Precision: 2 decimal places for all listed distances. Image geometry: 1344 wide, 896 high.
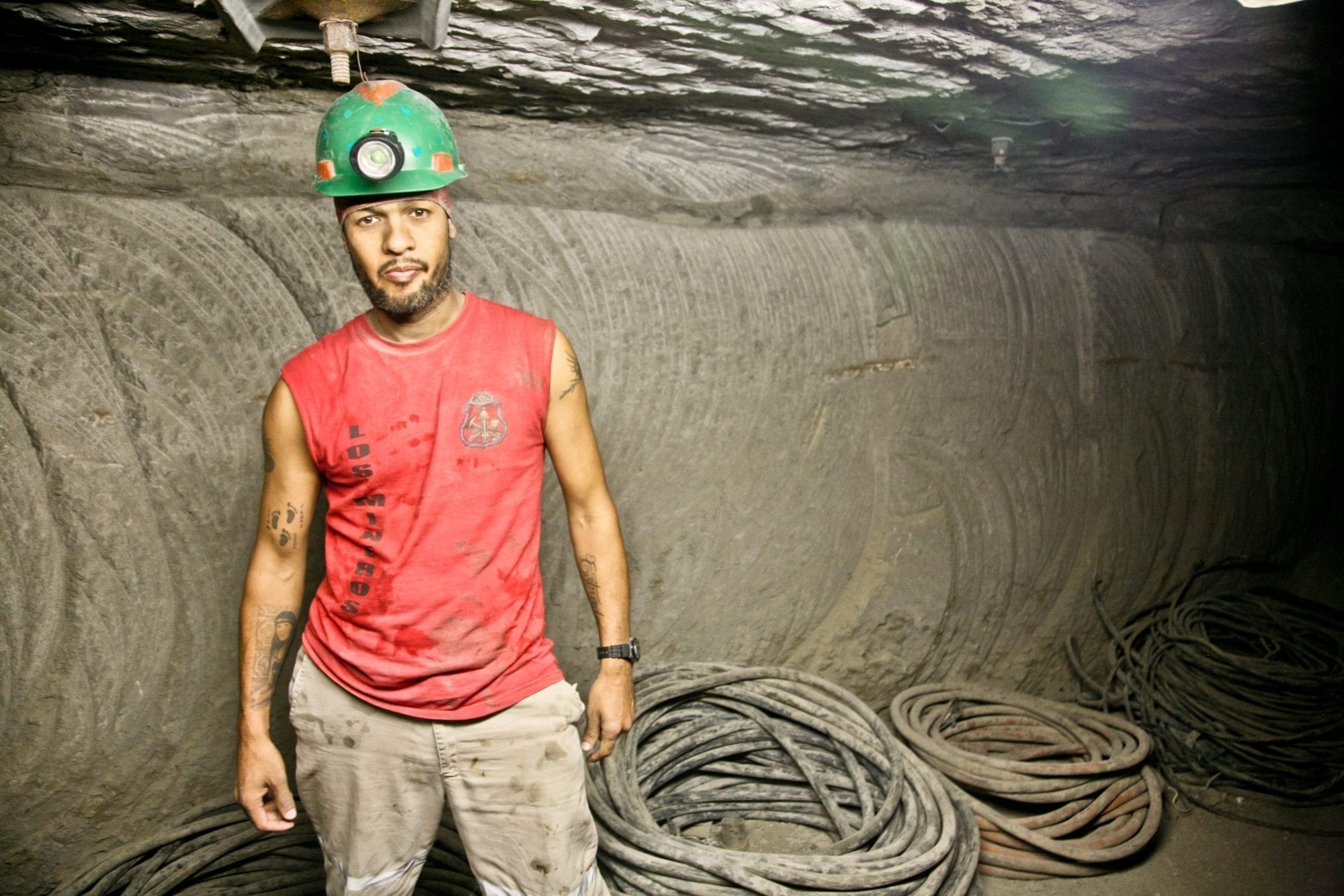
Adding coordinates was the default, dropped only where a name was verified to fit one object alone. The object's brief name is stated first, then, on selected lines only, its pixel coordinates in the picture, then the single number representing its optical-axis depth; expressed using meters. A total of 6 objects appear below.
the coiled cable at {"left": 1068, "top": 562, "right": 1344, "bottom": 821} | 3.43
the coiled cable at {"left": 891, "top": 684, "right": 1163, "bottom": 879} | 2.96
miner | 1.81
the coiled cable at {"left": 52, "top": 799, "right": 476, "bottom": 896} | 2.43
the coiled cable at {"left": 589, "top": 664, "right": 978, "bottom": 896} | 2.50
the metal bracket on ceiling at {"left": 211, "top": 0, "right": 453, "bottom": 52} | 1.82
